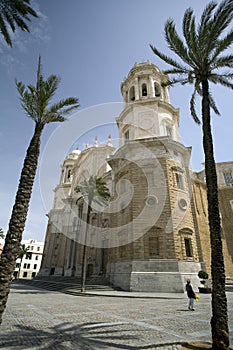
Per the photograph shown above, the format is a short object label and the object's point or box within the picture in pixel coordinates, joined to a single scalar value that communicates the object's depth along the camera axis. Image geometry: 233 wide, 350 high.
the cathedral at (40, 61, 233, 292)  18.53
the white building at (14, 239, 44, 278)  64.75
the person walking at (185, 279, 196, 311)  9.57
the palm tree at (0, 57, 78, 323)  5.48
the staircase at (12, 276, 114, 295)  19.06
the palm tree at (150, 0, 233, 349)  5.46
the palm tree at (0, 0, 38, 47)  8.81
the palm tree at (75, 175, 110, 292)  23.10
